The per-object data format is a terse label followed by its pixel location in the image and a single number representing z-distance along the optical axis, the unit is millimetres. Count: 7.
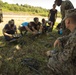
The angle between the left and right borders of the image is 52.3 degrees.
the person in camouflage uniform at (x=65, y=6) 2758
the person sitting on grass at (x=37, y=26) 3441
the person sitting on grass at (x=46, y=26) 3563
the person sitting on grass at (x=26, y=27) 3394
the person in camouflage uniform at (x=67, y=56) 885
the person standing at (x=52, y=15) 3615
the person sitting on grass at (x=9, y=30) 3133
